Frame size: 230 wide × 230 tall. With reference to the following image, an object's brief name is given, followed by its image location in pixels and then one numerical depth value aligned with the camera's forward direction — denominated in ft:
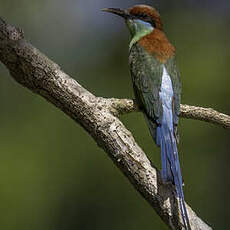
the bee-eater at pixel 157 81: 19.89
